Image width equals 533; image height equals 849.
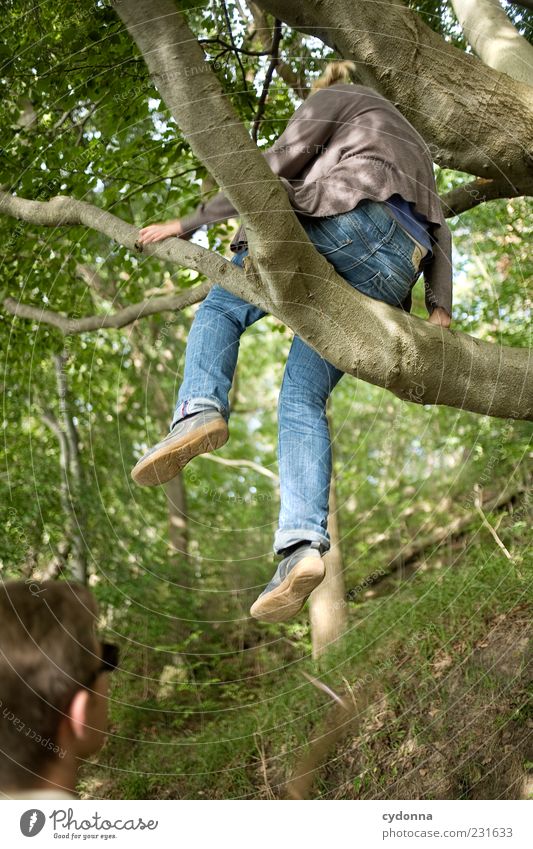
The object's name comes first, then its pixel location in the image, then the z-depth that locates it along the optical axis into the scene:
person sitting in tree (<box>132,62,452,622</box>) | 2.20
